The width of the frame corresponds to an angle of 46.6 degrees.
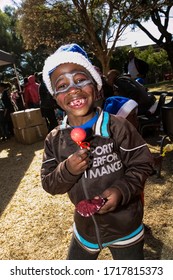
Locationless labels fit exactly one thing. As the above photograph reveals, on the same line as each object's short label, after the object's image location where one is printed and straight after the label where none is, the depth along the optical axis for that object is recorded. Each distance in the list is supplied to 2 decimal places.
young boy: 1.03
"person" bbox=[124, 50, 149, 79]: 6.21
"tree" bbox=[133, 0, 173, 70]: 12.50
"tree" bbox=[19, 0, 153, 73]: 9.69
